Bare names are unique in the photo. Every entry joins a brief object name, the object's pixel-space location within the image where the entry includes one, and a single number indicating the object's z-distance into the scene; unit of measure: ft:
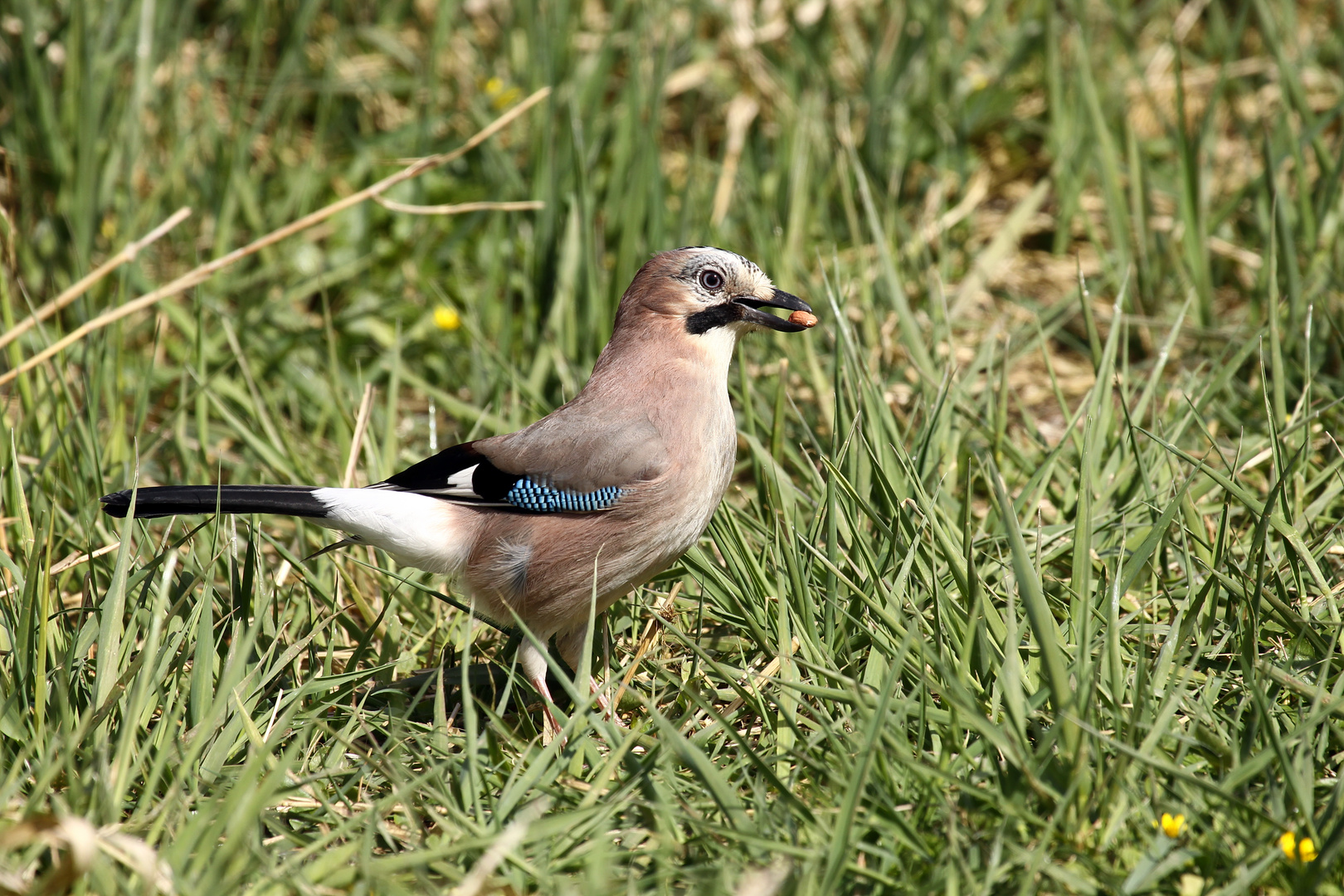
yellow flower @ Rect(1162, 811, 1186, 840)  15.85
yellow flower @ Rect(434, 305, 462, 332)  34.30
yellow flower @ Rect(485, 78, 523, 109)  38.34
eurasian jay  22.13
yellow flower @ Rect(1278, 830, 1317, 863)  15.23
